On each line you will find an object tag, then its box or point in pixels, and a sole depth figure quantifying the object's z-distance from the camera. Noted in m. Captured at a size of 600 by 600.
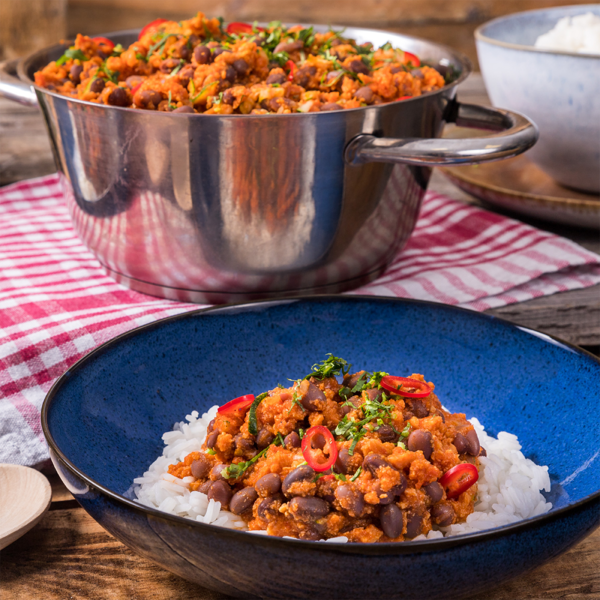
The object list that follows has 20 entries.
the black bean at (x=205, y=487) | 0.71
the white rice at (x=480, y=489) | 0.69
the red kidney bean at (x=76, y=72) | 0.88
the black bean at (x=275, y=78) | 0.84
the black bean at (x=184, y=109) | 0.81
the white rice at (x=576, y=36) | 1.00
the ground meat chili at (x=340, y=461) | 0.68
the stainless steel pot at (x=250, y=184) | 0.80
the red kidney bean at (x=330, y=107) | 0.82
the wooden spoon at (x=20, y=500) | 0.71
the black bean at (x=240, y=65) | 0.84
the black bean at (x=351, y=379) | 0.73
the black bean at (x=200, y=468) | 0.71
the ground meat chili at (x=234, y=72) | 0.83
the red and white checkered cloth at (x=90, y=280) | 0.81
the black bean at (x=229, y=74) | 0.83
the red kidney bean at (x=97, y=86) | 0.84
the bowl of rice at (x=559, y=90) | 0.94
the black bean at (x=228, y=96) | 0.82
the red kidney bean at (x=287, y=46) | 0.88
